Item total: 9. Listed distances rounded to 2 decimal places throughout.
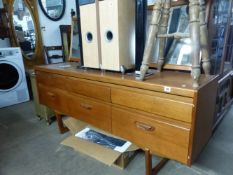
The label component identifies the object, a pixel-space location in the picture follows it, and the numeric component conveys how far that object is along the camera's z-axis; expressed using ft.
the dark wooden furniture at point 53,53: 9.87
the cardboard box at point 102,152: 4.11
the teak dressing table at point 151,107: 2.79
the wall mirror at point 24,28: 8.60
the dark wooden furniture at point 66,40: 9.27
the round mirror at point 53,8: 9.50
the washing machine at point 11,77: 7.91
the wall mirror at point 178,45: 3.84
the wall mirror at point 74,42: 6.16
